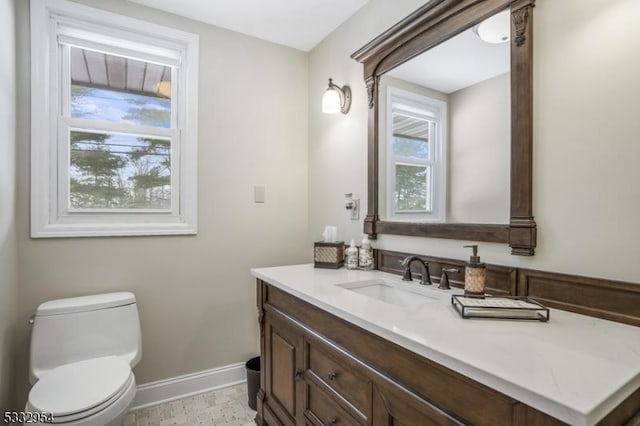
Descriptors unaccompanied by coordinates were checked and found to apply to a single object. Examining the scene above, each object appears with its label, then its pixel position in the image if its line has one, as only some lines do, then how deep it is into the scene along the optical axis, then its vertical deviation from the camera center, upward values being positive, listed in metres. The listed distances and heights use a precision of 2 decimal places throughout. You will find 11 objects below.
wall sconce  2.09 +0.73
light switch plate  2.42 +0.13
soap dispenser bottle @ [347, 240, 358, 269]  1.85 -0.27
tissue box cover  1.85 -0.25
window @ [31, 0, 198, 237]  1.80 +0.53
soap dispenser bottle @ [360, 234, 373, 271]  1.82 -0.25
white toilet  1.31 -0.77
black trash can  2.03 -1.10
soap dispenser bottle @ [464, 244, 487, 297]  1.18 -0.24
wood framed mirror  1.17 +0.47
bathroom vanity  0.61 -0.35
